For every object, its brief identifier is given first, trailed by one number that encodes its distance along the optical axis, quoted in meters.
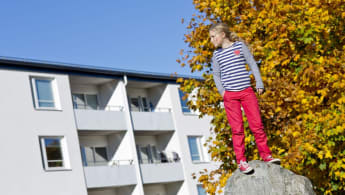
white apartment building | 28.94
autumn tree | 13.13
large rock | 9.29
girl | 9.22
